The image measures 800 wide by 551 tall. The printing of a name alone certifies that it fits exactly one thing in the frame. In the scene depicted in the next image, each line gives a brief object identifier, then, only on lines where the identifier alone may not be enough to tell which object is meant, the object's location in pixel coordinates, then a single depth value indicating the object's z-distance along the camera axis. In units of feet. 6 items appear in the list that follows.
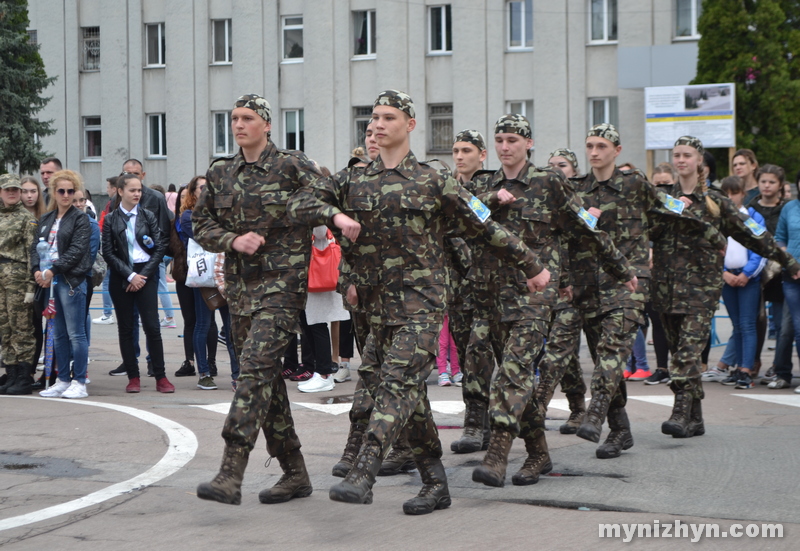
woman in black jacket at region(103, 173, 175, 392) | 34.60
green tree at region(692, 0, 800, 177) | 92.32
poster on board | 90.33
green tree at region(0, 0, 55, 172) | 106.01
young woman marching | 26.55
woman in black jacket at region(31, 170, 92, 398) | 33.42
